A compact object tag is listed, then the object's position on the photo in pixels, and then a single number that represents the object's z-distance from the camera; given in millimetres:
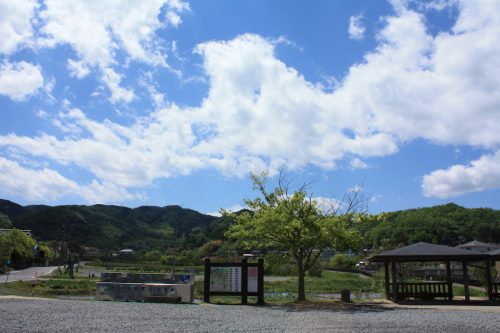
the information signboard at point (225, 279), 18312
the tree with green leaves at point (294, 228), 18000
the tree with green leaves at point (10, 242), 25984
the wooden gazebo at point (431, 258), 18969
